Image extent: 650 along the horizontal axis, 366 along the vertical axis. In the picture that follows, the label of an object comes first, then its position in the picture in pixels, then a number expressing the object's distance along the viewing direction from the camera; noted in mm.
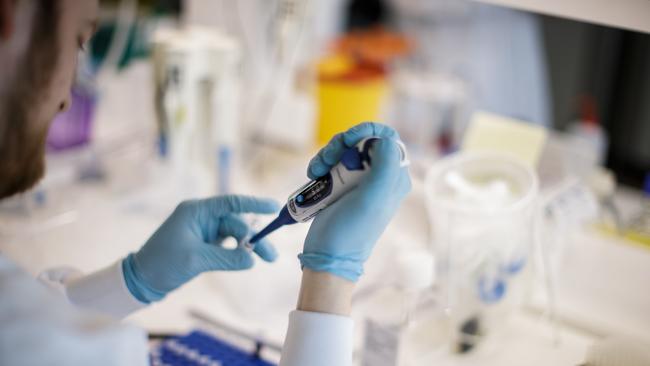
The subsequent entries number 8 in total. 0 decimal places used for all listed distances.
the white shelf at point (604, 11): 998
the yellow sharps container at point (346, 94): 1933
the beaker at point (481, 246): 1222
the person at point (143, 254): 816
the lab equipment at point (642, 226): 1598
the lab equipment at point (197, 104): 1643
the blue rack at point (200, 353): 1200
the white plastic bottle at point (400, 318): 1143
